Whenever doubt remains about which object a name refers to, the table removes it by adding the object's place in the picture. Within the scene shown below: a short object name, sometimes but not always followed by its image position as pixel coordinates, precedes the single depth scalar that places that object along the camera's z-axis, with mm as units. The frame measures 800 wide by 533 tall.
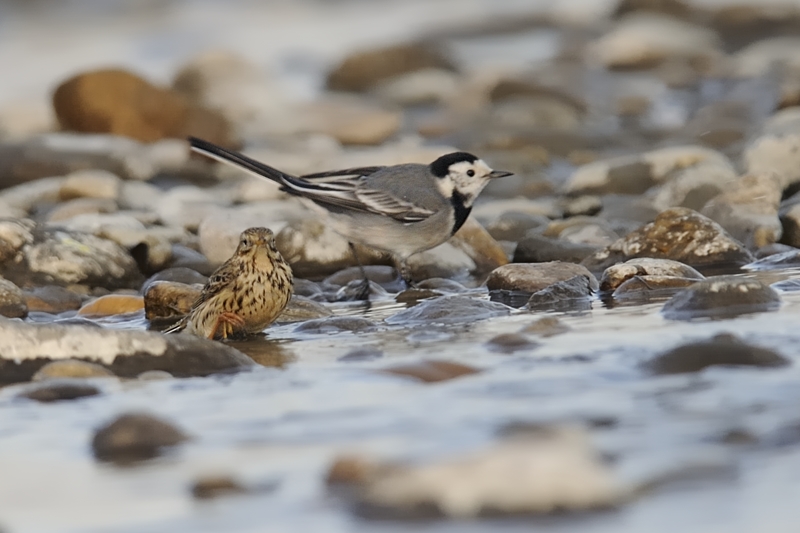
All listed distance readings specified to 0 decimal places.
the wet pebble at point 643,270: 12625
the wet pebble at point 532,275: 13141
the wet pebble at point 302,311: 12508
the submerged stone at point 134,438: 6766
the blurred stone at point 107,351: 8961
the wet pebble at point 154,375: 8828
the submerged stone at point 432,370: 8289
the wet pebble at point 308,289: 14797
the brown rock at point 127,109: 28109
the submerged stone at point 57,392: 8211
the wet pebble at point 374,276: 15664
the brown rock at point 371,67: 39844
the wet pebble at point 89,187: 21094
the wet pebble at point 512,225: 18109
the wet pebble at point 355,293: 14344
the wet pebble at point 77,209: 18969
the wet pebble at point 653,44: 40687
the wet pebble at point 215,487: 5953
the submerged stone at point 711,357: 7941
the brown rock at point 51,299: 13969
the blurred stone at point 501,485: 5383
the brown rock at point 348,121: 30312
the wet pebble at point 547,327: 9992
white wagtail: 15305
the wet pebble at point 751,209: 15617
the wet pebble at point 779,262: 13734
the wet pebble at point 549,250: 15555
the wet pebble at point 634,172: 21141
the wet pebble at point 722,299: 10117
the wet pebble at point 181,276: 14969
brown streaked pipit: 11141
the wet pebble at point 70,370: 8727
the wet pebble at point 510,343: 9320
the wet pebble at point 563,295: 12062
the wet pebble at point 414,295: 13797
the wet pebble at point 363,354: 9453
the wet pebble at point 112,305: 13484
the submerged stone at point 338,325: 11336
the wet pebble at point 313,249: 16406
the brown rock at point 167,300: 12953
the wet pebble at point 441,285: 14578
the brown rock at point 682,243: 14586
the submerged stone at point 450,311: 11359
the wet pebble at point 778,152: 19047
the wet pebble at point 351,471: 5973
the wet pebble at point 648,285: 12273
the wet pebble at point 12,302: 13242
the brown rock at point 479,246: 16219
